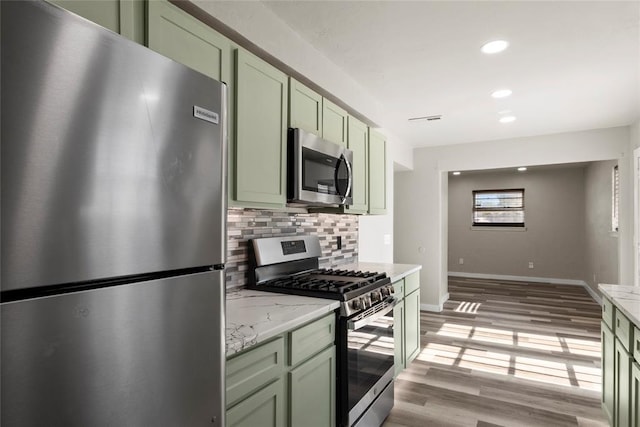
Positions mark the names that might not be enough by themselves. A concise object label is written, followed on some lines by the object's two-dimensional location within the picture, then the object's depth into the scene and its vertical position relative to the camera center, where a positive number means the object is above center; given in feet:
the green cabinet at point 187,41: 4.48 +2.30
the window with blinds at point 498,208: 26.23 +0.62
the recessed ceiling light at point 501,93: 10.62 +3.59
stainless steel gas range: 6.40 -1.81
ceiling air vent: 13.12 +3.53
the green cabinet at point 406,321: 9.46 -2.89
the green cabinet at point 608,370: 6.93 -3.00
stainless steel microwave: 6.87 +0.91
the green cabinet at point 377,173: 10.47 +1.26
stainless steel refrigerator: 1.92 -0.09
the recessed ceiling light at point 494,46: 7.73 +3.61
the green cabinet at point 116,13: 3.68 +2.12
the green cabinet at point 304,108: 7.02 +2.15
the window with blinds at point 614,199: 17.03 +0.85
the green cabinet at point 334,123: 8.17 +2.15
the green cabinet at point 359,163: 9.46 +1.41
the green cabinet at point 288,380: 4.33 -2.21
